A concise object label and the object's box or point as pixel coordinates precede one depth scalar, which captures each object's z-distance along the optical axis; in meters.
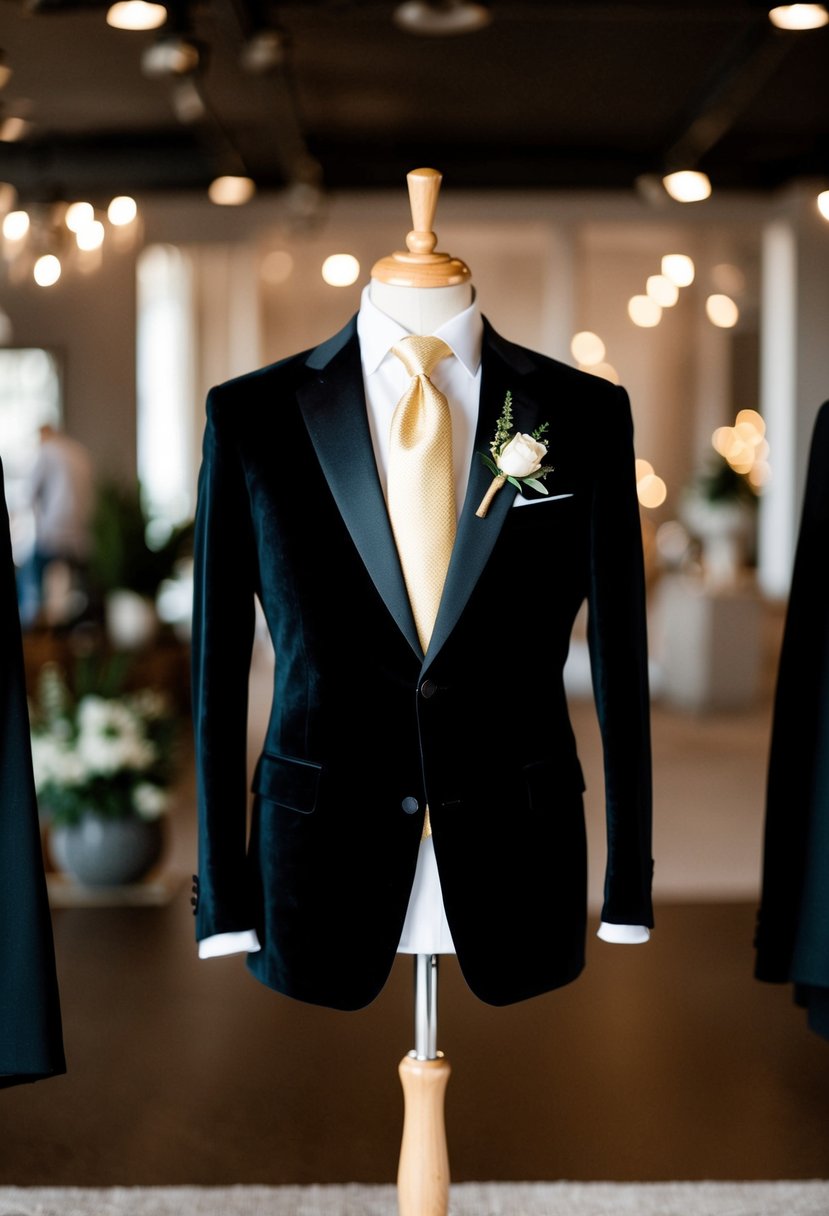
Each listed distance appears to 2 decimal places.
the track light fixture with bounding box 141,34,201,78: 5.21
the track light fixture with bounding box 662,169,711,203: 7.15
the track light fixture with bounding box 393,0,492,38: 5.28
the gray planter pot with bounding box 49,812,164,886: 4.09
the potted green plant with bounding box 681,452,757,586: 8.41
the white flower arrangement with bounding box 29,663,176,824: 4.08
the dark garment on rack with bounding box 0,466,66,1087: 1.67
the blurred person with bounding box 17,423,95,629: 8.59
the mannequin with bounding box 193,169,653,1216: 1.67
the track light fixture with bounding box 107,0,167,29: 4.93
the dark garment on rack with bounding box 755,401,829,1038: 2.08
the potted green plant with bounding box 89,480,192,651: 7.33
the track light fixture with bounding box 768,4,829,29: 5.17
